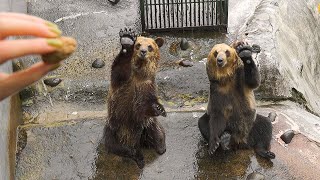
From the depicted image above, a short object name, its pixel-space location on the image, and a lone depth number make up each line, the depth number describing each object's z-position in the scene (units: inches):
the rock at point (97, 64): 418.6
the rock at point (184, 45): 436.1
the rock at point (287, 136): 330.0
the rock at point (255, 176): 300.8
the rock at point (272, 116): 349.4
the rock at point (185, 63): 415.2
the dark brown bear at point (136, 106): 277.9
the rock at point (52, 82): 396.2
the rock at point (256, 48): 368.3
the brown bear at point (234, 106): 281.1
